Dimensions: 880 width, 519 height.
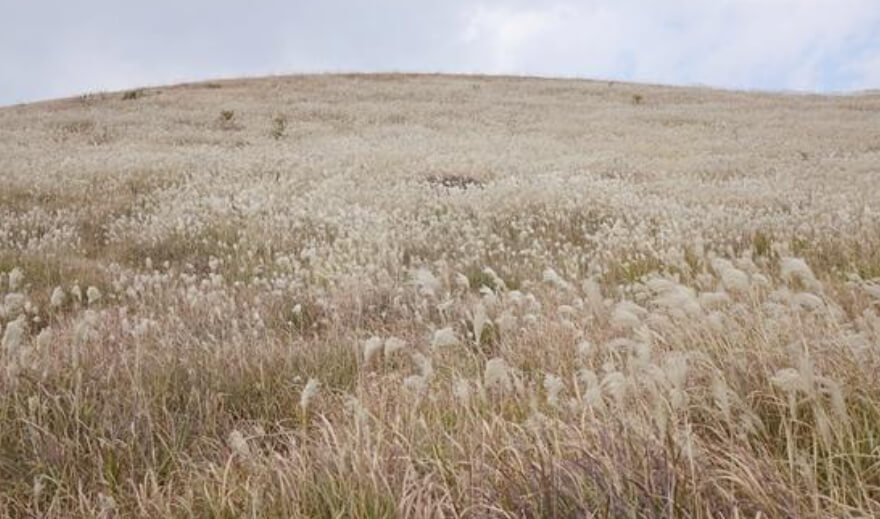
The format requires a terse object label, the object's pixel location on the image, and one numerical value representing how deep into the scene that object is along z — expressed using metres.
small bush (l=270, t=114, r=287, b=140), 24.41
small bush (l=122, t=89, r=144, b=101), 36.34
